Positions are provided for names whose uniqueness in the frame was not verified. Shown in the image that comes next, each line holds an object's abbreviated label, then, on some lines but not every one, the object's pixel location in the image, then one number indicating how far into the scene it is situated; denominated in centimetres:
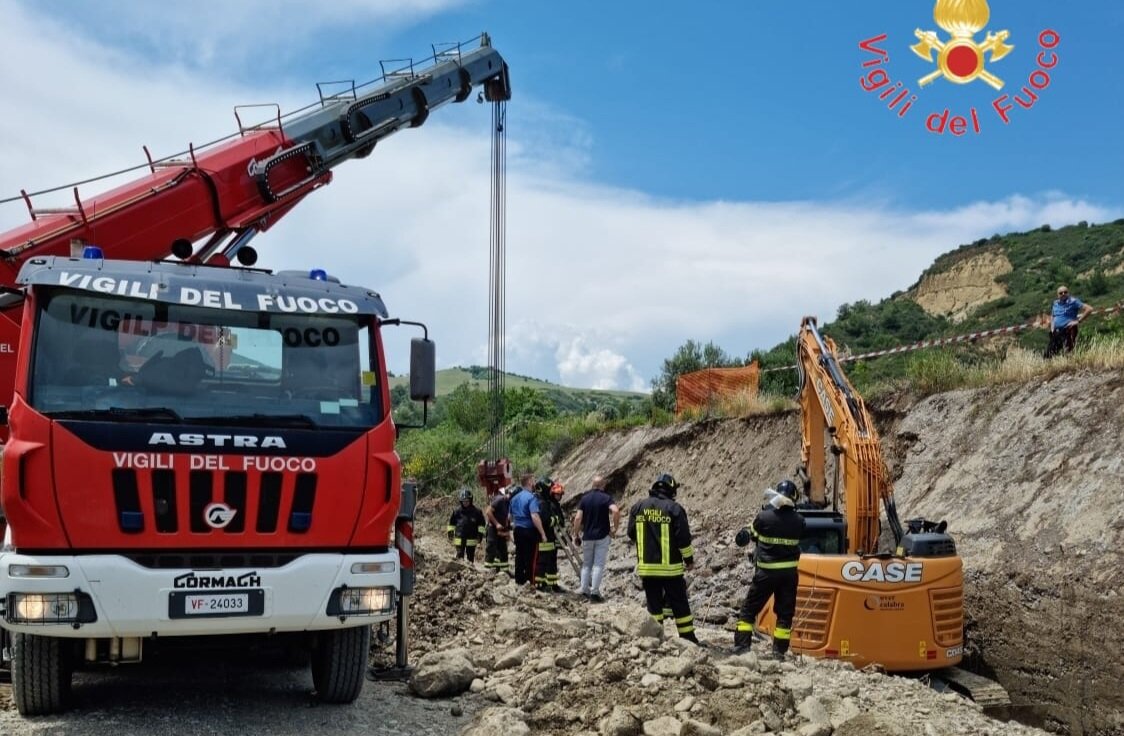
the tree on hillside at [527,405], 4191
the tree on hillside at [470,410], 3934
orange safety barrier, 2289
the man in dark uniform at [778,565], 966
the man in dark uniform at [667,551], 983
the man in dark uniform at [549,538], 1415
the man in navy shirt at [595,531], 1364
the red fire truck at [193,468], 550
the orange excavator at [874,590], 1016
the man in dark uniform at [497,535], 1608
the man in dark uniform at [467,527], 1730
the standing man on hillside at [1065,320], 1555
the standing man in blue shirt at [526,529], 1391
